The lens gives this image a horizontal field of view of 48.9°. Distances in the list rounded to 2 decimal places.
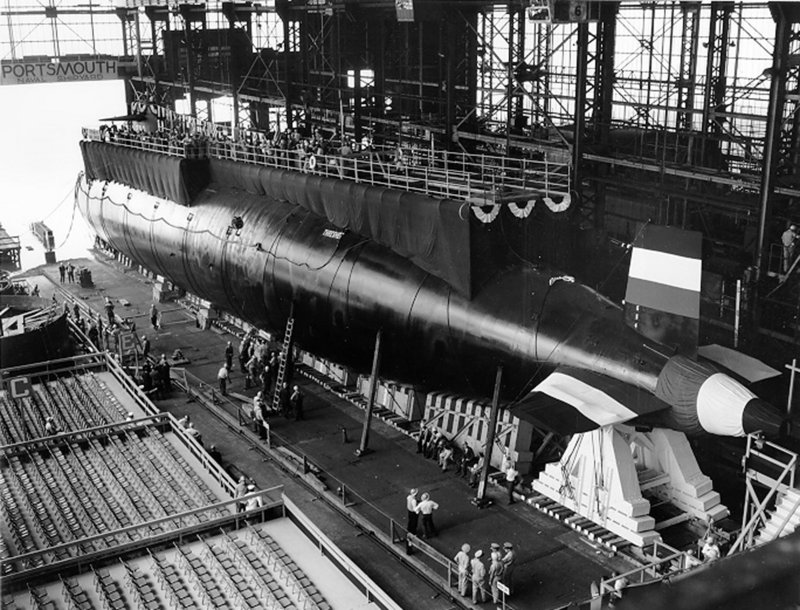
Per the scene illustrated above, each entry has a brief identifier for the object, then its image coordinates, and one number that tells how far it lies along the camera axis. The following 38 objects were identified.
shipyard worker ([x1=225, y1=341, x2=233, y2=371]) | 33.97
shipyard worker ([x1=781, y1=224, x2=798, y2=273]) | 25.73
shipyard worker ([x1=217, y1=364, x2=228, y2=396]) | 32.31
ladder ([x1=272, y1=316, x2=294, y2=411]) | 30.55
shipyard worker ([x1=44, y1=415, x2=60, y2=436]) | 24.77
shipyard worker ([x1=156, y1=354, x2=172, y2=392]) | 32.88
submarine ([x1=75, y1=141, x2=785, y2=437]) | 20.92
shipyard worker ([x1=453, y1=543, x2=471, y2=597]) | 19.61
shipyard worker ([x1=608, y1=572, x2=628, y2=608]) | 17.89
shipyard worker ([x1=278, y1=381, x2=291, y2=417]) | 30.52
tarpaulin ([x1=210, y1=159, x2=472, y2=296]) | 25.38
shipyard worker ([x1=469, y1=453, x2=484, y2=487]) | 25.02
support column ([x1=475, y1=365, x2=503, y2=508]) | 23.91
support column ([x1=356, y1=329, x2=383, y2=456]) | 27.17
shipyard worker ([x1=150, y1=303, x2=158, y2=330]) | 40.28
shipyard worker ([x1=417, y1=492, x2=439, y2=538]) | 22.02
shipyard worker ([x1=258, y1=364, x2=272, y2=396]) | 31.67
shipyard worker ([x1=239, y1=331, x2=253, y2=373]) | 33.91
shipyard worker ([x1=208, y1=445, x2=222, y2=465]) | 26.11
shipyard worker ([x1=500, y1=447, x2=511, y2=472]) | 24.78
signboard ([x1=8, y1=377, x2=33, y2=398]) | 26.84
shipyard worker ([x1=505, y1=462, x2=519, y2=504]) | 23.95
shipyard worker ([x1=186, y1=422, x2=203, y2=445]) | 24.83
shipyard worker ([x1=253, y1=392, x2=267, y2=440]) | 28.70
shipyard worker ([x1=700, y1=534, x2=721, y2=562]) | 19.11
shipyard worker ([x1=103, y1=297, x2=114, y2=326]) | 39.32
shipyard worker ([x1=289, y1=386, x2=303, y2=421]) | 30.11
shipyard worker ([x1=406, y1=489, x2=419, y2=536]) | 22.16
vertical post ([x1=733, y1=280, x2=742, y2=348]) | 24.70
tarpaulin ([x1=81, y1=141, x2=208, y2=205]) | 38.72
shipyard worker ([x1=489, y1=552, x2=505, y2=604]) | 19.19
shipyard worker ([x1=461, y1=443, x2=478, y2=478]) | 25.58
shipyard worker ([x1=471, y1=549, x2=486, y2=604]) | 19.33
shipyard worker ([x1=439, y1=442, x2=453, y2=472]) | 25.83
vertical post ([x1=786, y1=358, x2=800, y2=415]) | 22.23
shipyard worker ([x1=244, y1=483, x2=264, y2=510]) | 19.81
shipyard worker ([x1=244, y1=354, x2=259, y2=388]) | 32.62
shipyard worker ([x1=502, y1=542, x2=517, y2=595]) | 19.61
